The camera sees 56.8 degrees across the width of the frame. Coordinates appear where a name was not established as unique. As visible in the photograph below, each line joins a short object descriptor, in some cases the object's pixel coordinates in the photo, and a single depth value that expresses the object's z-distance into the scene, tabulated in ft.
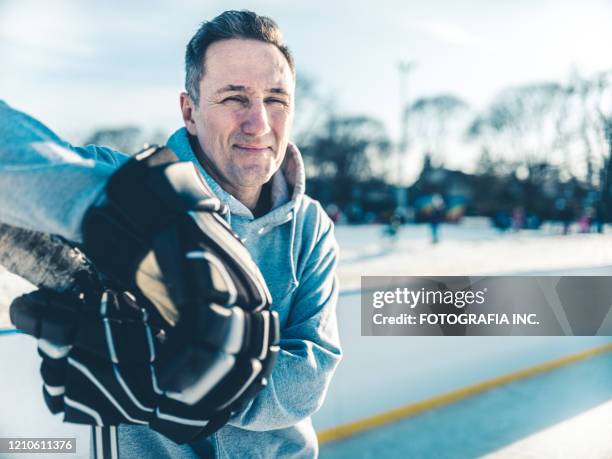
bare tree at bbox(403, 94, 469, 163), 101.40
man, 2.58
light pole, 71.61
